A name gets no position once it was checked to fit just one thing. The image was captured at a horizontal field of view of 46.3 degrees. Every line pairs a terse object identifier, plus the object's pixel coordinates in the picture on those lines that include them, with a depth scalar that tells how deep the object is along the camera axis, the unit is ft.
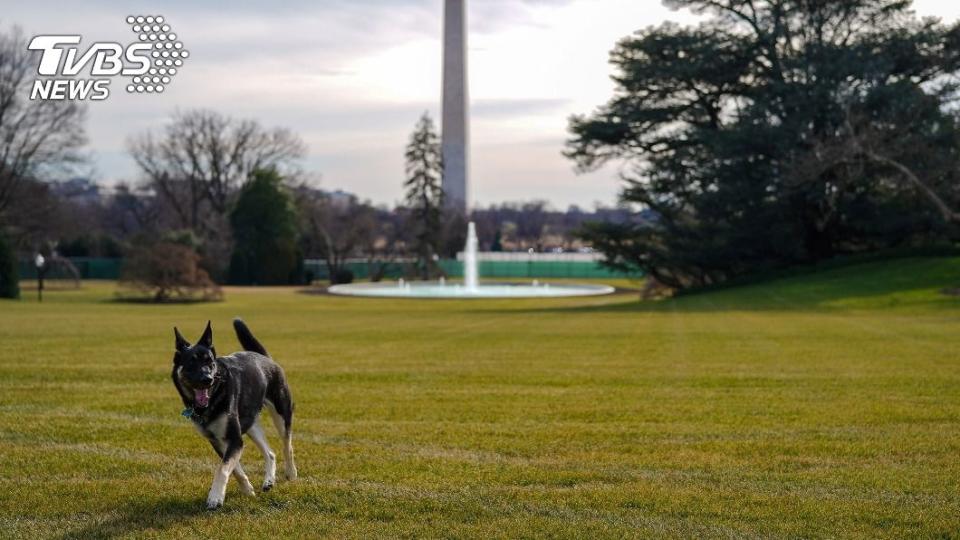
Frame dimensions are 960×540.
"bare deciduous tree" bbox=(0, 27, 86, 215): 201.05
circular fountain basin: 194.90
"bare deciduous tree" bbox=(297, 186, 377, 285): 283.18
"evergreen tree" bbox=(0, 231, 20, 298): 167.02
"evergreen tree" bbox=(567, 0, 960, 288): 145.79
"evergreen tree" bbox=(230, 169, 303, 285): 248.73
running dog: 23.34
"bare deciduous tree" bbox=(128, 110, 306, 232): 316.19
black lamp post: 169.79
